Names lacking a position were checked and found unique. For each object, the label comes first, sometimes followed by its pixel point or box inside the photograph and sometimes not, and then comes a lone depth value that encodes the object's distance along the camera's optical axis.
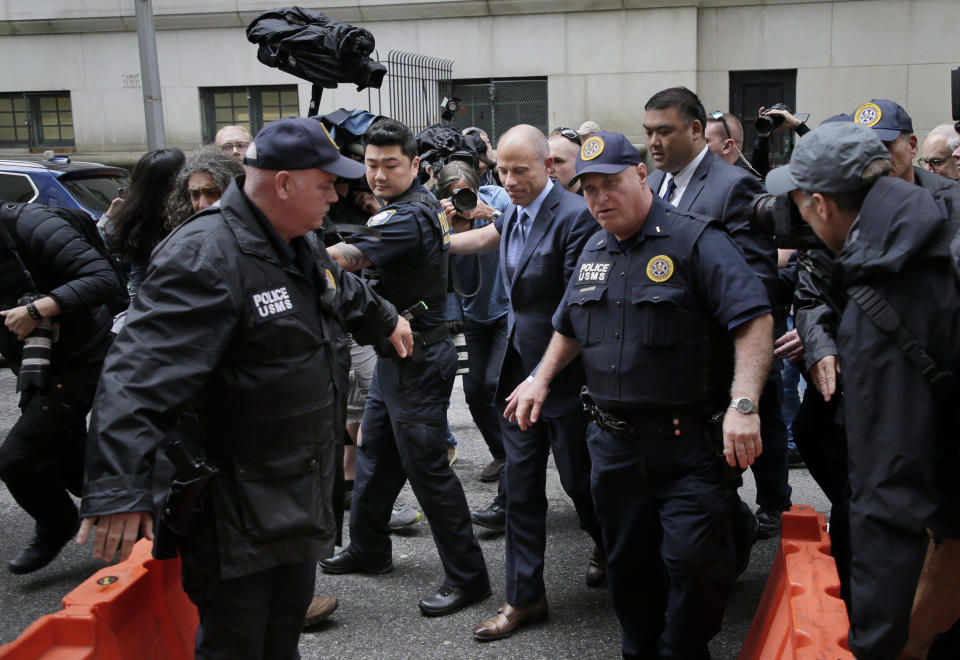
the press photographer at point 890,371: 2.28
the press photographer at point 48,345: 4.30
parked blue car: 10.05
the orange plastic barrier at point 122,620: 2.96
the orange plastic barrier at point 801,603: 2.70
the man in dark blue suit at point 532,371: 3.90
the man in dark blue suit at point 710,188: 4.09
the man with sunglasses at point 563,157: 5.57
